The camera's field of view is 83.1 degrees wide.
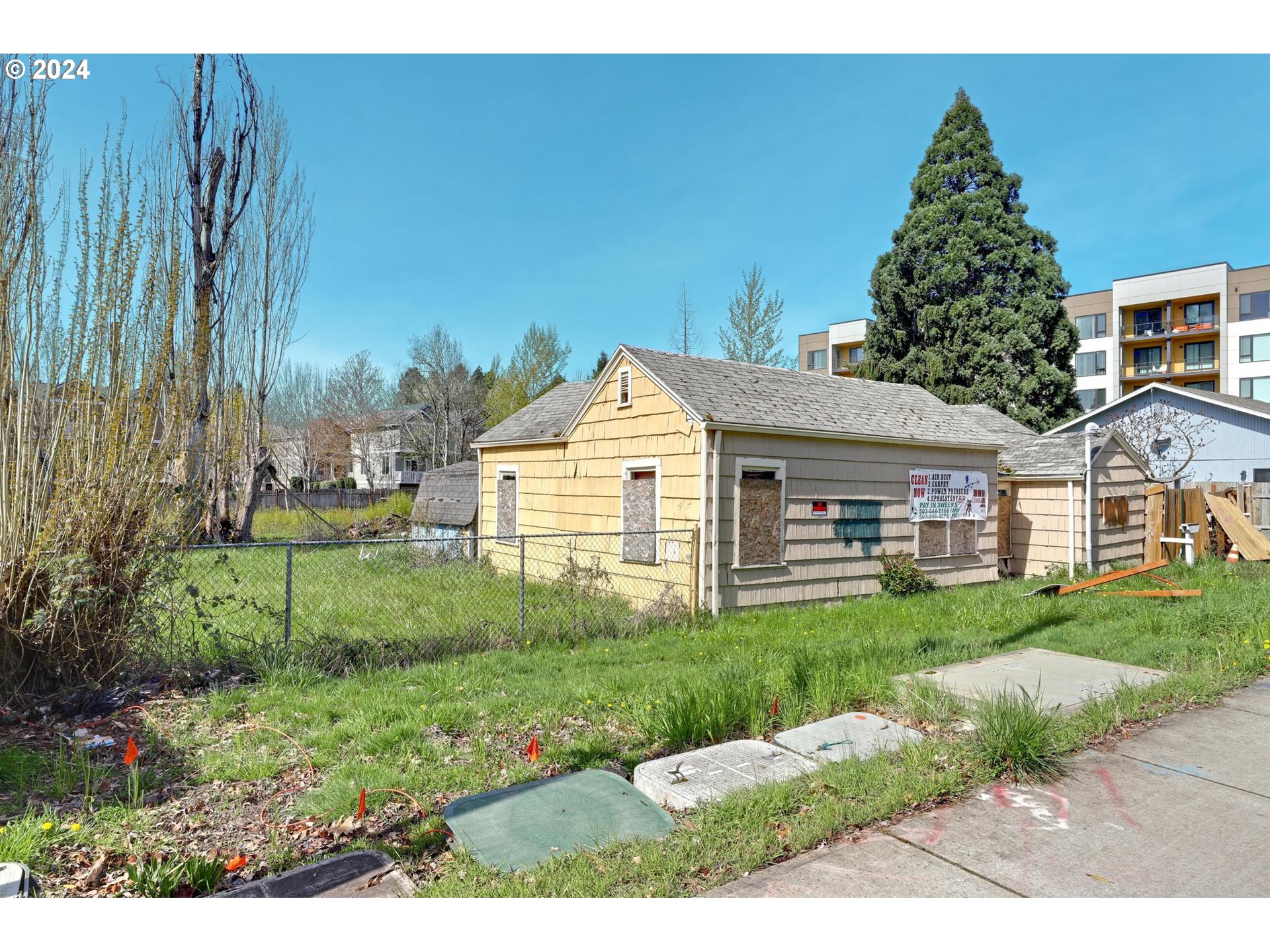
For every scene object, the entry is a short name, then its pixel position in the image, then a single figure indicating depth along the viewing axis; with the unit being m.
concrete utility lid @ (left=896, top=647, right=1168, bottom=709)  5.82
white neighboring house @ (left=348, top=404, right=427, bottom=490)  39.62
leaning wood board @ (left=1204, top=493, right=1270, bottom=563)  14.76
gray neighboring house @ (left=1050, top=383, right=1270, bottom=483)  26.58
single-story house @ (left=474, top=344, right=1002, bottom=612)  9.88
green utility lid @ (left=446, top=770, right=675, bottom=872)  3.46
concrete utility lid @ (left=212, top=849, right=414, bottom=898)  3.10
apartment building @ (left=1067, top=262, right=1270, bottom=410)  39.31
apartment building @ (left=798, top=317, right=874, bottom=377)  51.00
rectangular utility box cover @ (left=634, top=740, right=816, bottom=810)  4.01
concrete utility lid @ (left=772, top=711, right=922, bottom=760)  4.59
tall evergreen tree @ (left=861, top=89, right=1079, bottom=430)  25.59
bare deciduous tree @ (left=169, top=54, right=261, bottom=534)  16.11
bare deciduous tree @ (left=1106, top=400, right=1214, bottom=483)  26.42
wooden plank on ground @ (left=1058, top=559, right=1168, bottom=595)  10.38
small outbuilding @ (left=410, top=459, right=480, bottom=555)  16.73
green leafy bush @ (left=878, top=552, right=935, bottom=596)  11.43
